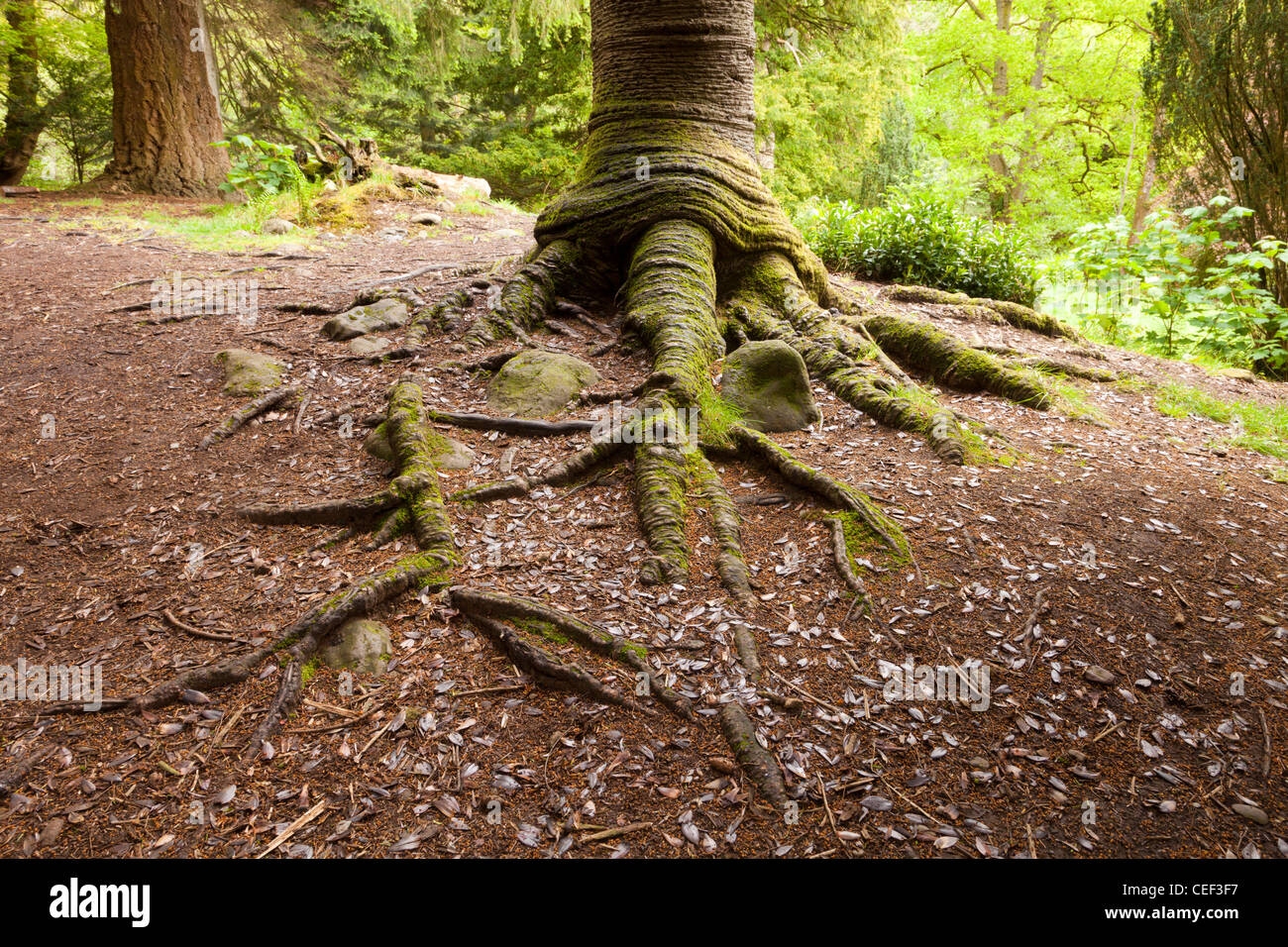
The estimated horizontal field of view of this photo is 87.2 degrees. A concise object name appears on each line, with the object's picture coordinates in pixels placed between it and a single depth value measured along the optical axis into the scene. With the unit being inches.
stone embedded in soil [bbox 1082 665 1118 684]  102.2
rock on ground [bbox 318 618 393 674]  104.4
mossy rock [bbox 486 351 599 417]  166.2
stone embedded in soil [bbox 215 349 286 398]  177.5
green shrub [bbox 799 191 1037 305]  310.0
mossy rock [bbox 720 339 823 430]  163.8
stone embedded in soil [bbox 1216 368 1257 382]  262.7
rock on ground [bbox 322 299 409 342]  203.6
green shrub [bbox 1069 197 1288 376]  291.0
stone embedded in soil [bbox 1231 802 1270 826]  82.9
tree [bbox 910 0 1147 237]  645.9
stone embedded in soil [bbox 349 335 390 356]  194.2
